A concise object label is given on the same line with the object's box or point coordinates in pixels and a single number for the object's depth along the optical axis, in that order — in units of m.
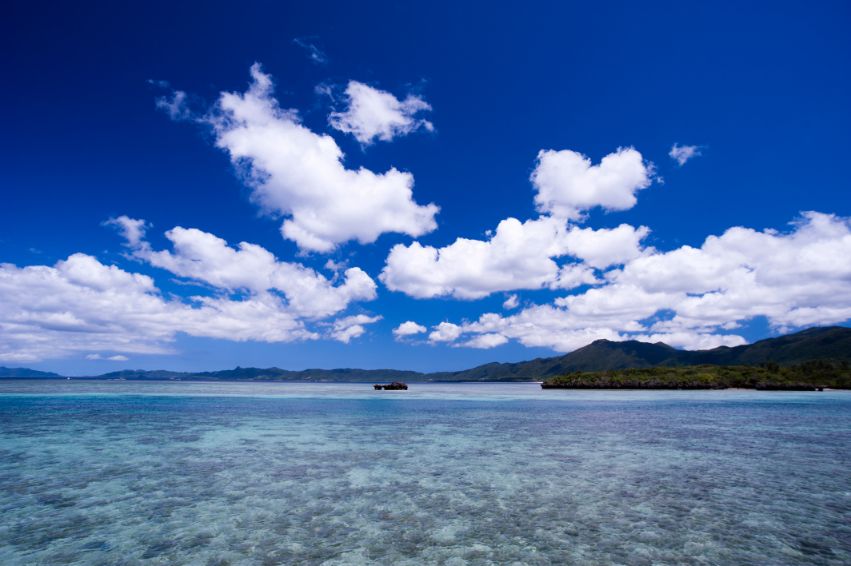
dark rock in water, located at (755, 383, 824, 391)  157.62
